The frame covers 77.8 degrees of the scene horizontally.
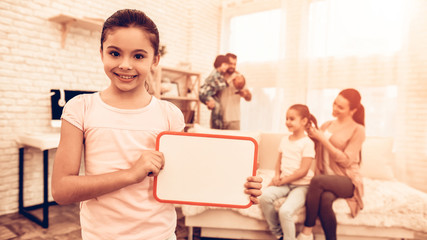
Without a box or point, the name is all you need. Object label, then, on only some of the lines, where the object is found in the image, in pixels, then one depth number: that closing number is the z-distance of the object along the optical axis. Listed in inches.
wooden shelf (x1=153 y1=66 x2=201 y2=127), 172.7
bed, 82.3
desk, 95.8
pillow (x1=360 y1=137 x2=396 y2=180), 109.9
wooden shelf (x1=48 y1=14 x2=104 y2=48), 113.6
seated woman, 79.4
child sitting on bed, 78.7
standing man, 133.1
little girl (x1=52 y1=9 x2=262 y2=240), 21.9
